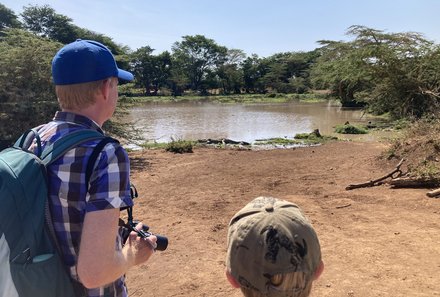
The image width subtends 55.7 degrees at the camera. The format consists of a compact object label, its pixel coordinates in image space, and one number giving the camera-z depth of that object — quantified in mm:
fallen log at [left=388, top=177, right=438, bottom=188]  7421
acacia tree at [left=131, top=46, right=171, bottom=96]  66375
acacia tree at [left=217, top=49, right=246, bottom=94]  72312
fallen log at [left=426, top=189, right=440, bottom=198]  6703
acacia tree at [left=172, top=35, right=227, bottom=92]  73250
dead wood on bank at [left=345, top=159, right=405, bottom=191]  8094
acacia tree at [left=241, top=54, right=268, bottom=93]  73875
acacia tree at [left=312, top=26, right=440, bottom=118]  20266
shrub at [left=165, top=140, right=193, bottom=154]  14203
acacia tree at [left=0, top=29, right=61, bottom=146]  10984
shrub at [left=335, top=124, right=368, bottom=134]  20844
